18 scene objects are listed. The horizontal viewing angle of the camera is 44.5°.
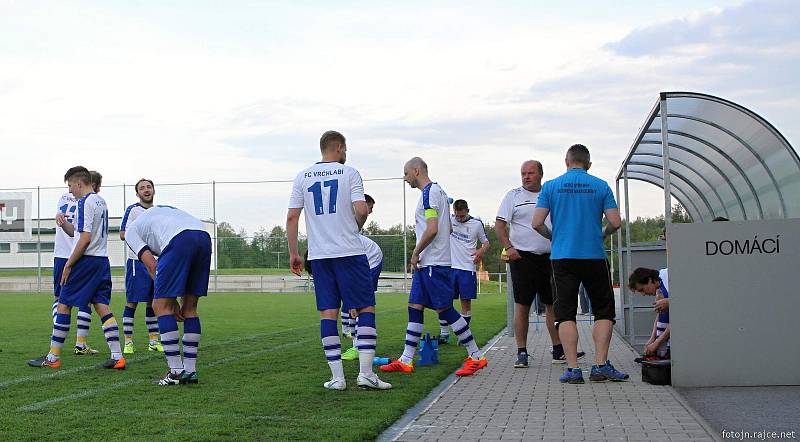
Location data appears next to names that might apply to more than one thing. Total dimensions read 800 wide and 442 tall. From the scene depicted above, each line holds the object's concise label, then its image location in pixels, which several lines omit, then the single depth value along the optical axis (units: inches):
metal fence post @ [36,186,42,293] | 1512.1
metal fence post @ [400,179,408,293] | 1365.7
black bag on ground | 299.9
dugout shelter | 292.7
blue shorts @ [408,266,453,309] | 342.0
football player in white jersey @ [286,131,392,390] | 291.1
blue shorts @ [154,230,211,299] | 298.2
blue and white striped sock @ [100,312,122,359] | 366.3
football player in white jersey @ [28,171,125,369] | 364.8
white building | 1542.8
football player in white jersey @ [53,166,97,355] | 404.2
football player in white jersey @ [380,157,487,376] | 336.8
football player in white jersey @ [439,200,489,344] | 445.4
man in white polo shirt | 367.6
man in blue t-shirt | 311.3
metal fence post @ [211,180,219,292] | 1507.1
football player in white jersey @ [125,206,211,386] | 298.8
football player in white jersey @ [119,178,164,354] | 407.8
